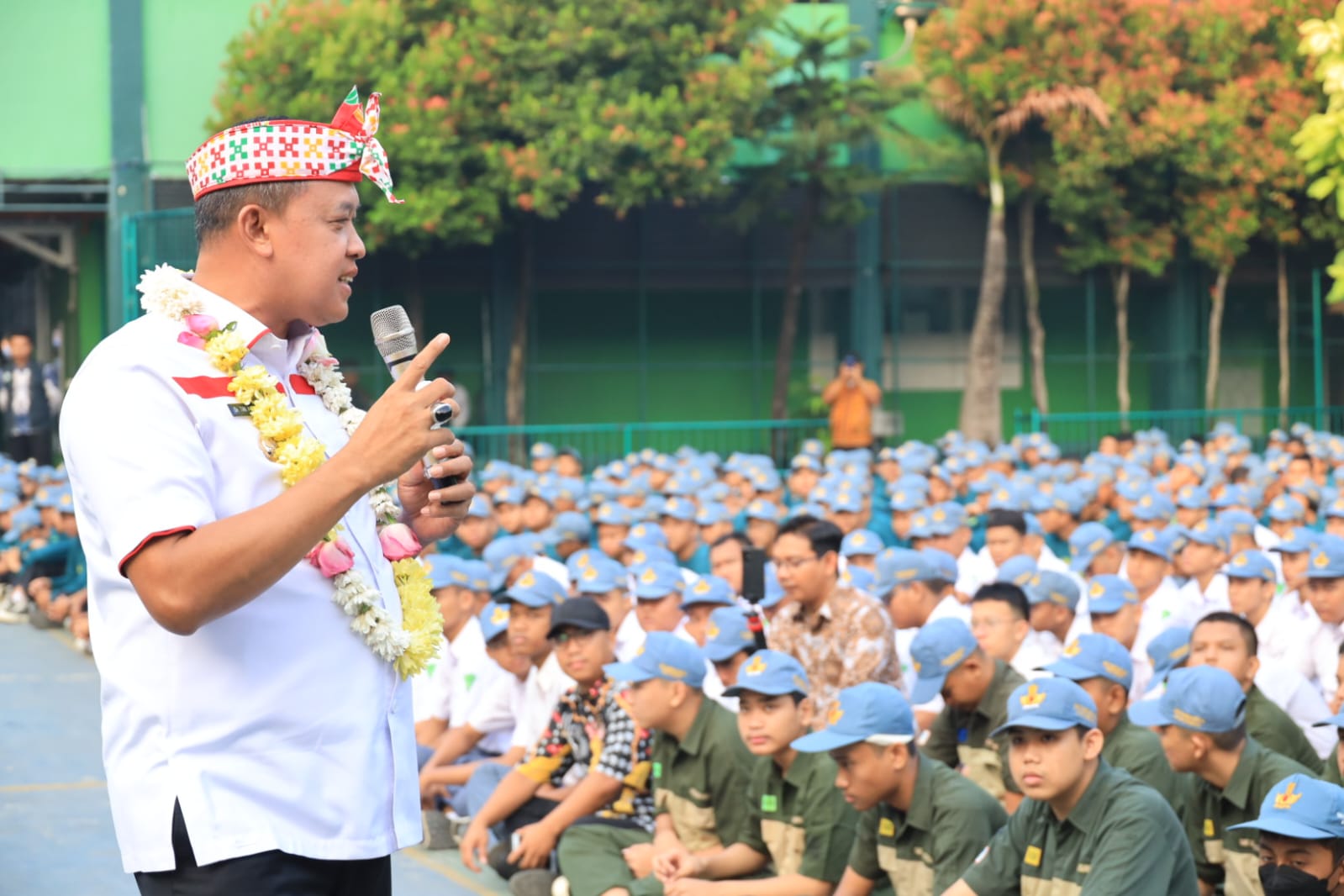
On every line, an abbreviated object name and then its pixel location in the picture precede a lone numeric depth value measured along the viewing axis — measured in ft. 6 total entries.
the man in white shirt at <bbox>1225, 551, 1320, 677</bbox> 25.79
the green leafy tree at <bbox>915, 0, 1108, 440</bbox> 67.67
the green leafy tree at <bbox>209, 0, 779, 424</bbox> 59.52
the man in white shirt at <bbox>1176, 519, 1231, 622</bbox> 30.09
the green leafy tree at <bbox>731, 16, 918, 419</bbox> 64.39
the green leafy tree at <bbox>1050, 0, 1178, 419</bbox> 67.46
